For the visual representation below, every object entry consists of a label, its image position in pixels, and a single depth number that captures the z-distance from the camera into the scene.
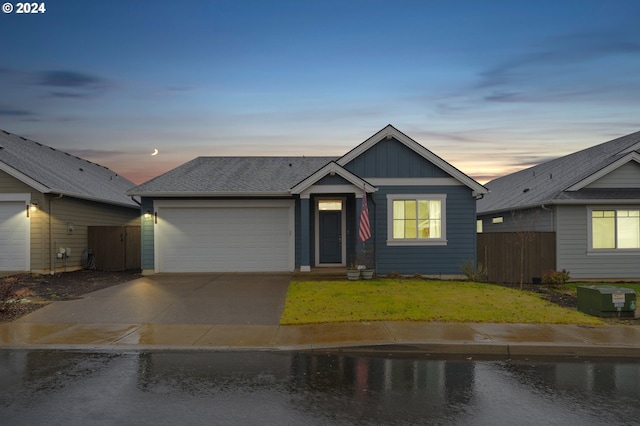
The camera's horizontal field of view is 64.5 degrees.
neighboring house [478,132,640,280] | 18.78
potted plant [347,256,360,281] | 16.80
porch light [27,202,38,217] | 19.02
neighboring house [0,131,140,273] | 19.05
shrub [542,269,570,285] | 17.69
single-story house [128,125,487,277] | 18.62
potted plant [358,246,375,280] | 17.17
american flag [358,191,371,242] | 16.83
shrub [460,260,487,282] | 18.31
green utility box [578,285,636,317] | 11.41
